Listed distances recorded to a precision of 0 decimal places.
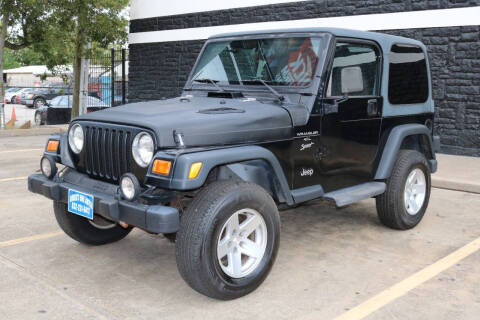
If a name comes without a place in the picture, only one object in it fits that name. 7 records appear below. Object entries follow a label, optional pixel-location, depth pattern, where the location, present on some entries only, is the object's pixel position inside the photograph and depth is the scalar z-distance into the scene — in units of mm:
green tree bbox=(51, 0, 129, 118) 14766
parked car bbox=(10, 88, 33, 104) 35719
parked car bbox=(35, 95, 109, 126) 17656
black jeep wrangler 3453
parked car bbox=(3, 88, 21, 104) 36756
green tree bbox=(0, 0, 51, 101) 14141
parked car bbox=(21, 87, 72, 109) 32031
